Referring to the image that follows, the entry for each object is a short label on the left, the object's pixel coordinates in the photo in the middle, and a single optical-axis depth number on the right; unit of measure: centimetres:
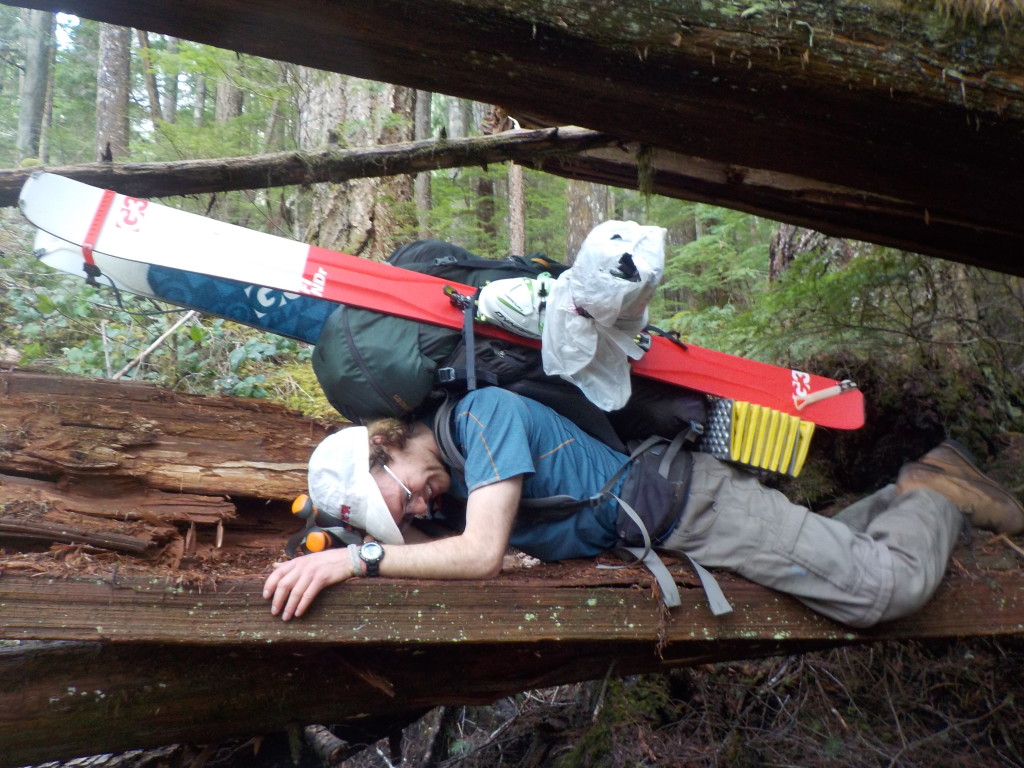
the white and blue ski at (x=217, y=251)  293
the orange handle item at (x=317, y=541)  259
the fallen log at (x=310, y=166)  356
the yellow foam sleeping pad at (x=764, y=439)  311
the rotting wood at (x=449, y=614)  206
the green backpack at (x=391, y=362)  280
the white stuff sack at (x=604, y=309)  257
